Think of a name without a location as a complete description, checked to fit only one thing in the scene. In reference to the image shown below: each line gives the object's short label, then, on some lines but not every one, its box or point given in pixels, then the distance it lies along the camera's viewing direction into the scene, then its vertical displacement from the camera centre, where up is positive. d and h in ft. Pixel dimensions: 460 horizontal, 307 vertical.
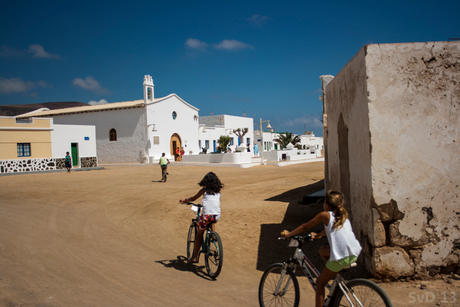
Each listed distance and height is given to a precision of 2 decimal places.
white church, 103.60 +9.65
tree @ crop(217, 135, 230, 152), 125.75 +4.10
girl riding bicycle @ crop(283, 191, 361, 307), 10.10 -2.85
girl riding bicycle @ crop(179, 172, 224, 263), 16.66 -2.60
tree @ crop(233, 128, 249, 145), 137.28 +8.12
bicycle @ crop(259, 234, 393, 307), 9.60 -4.39
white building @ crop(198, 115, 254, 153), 129.90 +9.17
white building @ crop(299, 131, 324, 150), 199.00 +4.96
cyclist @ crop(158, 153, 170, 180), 58.44 -1.54
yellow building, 74.23 +5.02
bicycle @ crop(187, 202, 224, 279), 15.85 -4.79
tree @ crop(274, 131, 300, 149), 128.16 +3.52
